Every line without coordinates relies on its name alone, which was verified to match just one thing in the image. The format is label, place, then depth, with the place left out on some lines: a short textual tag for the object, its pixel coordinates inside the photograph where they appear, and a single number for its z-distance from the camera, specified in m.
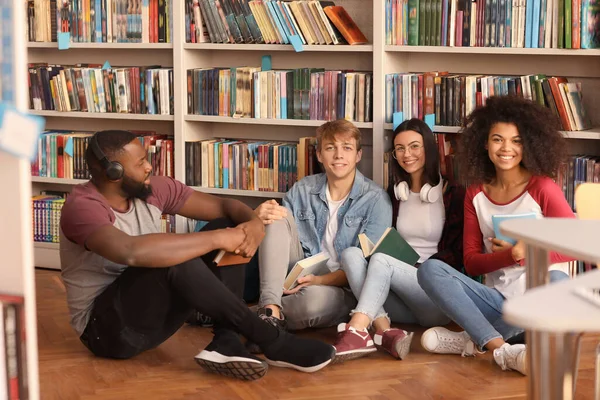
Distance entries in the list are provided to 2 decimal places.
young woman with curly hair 3.27
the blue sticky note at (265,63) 4.55
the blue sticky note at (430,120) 4.04
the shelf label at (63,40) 4.71
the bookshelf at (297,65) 4.04
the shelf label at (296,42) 4.23
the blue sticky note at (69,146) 4.77
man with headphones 3.01
